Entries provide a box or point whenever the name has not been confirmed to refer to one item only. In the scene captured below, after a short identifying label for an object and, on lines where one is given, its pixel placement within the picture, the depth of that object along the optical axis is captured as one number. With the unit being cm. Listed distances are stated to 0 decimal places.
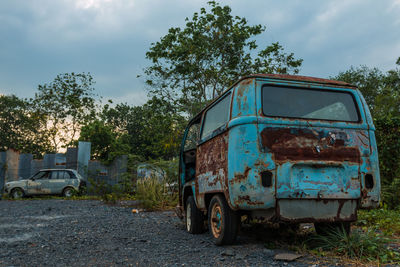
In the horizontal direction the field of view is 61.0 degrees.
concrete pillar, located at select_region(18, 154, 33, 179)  1714
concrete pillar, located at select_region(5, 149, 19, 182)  1661
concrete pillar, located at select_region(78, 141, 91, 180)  1642
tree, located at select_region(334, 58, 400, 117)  2595
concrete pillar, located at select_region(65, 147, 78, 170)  1670
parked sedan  1536
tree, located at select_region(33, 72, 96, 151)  2903
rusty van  375
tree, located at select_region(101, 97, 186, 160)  1605
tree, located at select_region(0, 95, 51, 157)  3562
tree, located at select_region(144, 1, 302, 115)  1969
